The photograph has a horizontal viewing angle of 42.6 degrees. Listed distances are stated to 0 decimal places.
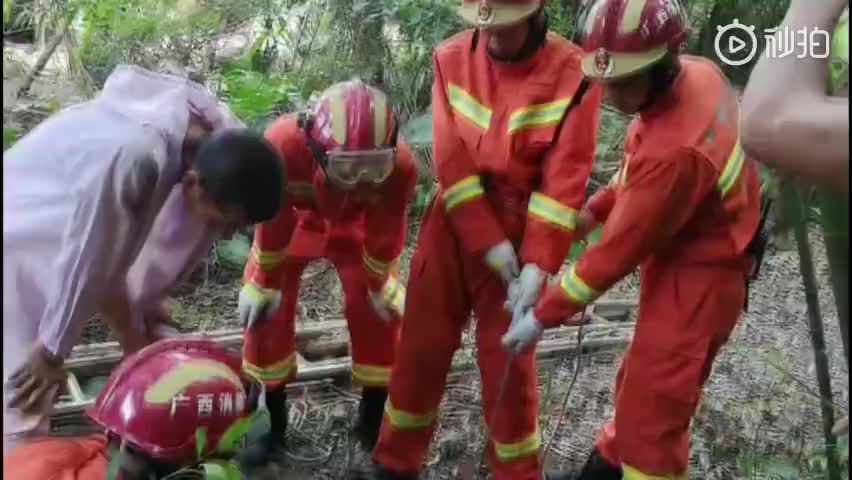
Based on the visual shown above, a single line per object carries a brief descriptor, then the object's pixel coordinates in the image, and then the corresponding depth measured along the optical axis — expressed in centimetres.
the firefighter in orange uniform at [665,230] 256
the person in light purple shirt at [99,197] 241
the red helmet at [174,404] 212
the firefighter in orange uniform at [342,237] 289
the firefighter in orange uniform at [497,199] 282
